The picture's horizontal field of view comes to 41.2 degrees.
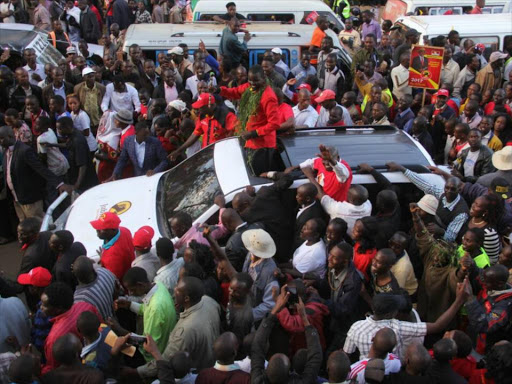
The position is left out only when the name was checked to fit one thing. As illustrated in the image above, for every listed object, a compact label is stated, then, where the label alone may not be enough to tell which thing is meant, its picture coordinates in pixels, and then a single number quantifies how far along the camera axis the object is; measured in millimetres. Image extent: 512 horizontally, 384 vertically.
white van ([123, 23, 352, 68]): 11789
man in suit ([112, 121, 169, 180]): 7891
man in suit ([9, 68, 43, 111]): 10000
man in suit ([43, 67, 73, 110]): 9953
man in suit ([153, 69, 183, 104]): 10328
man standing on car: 6719
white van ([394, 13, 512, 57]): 12453
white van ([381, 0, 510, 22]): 15719
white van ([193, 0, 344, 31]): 14000
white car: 6250
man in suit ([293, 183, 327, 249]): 5852
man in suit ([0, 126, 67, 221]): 7691
